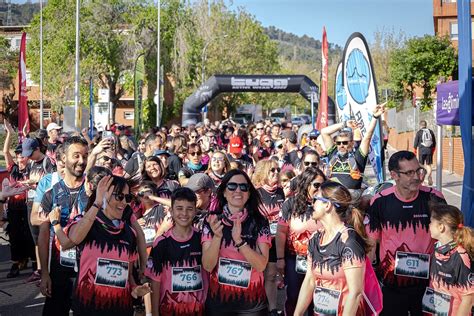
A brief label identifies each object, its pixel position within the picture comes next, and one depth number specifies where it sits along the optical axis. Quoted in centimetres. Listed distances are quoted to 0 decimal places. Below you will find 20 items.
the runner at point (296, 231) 642
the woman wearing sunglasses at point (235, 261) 509
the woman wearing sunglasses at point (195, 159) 1103
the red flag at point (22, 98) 1638
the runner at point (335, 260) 462
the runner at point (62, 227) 597
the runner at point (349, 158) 777
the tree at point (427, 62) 3788
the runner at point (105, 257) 508
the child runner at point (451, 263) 512
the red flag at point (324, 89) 1398
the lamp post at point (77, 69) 2783
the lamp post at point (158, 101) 3591
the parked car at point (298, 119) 6975
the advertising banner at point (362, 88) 899
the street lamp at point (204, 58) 5400
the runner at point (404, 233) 580
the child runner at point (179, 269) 527
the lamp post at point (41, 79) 4559
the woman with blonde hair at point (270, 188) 745
